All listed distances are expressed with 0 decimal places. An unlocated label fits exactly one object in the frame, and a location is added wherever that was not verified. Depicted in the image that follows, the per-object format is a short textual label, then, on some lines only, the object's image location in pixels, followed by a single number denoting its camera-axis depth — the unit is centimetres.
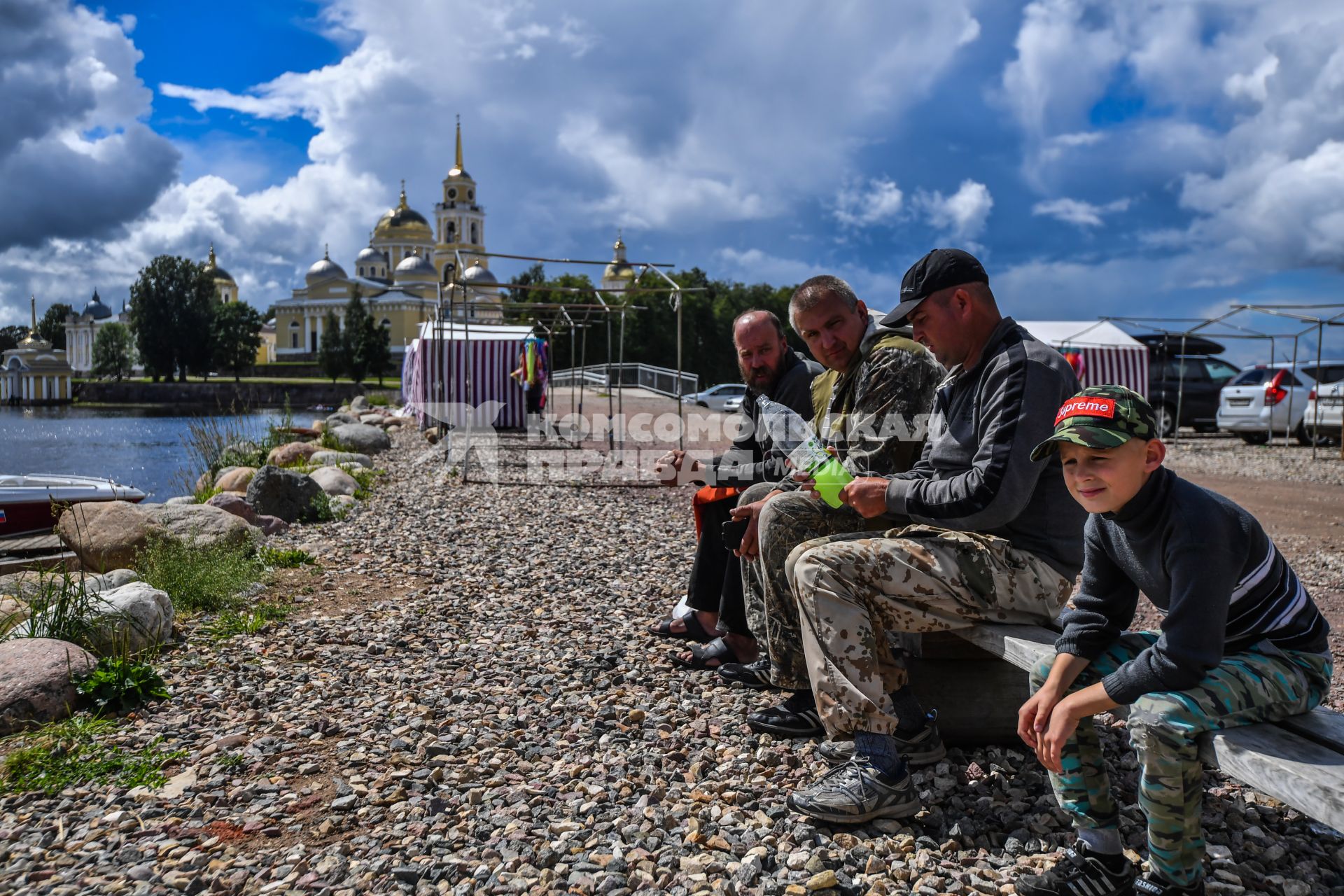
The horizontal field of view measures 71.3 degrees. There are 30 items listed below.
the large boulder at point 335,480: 988
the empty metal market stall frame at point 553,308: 1084
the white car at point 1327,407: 1584
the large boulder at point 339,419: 2050
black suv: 1902
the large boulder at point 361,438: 1617
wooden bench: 173
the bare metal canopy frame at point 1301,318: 1473
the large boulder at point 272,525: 777
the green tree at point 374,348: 6744
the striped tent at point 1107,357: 1798
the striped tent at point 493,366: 1953
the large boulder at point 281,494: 829
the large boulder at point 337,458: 1273
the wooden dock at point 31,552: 614
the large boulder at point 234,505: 750
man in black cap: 254
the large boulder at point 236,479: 1016
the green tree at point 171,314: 6719
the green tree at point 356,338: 6750
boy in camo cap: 188
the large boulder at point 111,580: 458
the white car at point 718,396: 3042
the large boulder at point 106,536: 593
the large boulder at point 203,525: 618
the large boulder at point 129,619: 395
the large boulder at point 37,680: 328
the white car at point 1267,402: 1728
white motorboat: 813
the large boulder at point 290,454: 1300
